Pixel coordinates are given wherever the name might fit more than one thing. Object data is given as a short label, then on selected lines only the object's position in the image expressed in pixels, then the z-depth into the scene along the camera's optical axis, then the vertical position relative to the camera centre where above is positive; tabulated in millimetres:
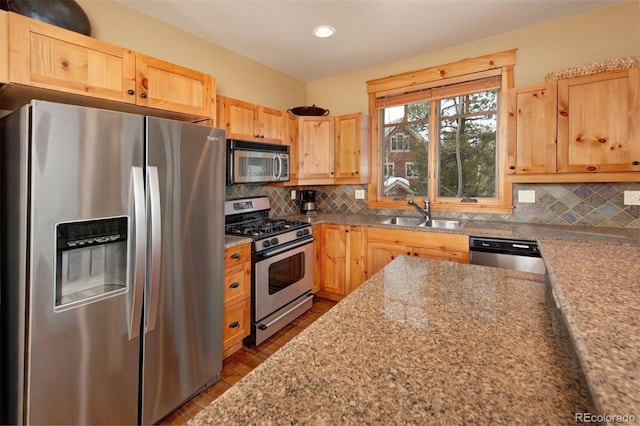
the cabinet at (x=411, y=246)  2523 -310
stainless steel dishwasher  2195 -318
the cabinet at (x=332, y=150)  3398 +705
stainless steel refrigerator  1225 -253
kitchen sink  3076 -107
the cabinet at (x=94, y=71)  1438 +799
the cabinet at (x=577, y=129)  2111 +631
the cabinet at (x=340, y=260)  3107 -519
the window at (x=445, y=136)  2898 +818
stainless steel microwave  2549 +452
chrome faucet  3150 +17
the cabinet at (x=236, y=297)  2207 -660
